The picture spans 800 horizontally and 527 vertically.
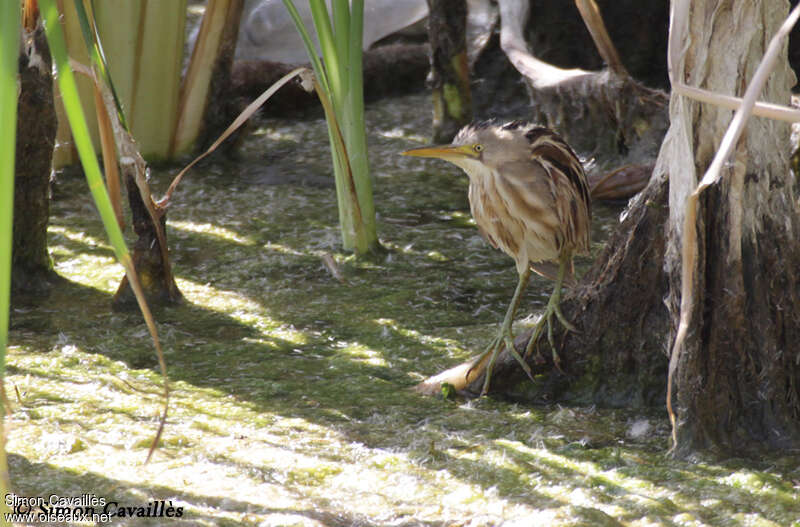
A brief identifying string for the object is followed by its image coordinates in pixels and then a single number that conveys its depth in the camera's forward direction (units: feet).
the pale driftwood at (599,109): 23.68
